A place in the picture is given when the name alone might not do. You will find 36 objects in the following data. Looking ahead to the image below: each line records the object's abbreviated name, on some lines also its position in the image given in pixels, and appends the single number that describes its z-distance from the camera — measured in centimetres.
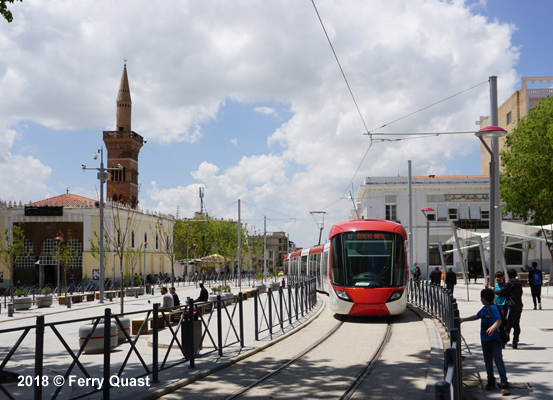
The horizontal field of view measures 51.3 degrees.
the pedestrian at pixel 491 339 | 775
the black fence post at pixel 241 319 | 1240
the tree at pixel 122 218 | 5380
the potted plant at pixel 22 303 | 2788
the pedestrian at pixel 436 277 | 2820
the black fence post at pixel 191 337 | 1002
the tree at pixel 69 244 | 4900
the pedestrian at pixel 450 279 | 2604
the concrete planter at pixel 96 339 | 1013
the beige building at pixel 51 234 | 5284
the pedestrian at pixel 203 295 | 1924
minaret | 7600
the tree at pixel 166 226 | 6781
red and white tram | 1733
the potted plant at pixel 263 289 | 3597
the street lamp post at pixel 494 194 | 1209
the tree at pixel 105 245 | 4717
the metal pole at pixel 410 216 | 3346
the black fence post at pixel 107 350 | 761
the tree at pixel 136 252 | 3161
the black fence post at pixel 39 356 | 633
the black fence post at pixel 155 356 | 876
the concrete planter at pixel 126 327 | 1255
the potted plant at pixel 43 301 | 2908
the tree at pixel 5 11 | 1120
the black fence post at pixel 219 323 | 1091
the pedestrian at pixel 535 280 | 1791
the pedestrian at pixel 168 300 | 1705
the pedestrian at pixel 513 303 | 1067
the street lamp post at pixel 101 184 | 2911
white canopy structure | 3399
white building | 5866
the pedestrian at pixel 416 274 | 3629
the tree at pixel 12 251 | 3422
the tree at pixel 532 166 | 3888
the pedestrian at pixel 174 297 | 1723
